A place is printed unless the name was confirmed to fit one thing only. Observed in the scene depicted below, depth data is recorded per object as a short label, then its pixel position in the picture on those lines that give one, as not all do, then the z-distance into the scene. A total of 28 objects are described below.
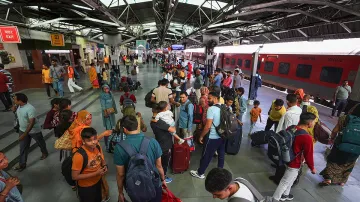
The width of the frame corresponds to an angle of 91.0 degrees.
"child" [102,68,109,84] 9.82
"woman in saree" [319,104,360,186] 3.22
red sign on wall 6.55
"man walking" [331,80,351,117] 6.84
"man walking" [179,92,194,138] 3.81
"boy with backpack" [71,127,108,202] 2.04
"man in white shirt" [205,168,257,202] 1.44
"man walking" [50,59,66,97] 7.81
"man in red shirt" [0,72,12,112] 6.45
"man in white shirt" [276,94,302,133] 3.41
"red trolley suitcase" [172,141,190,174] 3.65
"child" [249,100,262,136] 5.23
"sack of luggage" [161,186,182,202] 2.31
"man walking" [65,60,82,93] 9.00
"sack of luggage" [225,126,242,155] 4.38
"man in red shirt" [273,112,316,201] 2.51
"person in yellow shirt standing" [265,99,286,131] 4.27
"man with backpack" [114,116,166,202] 1.73
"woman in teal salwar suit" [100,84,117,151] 4.34
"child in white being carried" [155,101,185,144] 3.08
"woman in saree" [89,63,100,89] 9.24
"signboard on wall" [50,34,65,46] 10.13
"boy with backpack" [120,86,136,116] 4.14
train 8.40
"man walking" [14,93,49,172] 3.35
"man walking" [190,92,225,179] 3.06
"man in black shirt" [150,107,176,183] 3.00
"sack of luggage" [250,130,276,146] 4.50
